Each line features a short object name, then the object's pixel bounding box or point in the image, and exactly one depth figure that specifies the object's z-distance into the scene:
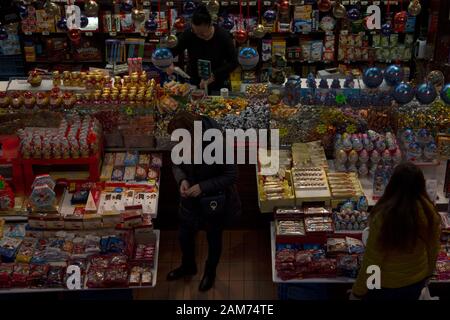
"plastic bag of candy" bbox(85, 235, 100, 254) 4.99
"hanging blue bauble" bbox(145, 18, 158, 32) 7.05
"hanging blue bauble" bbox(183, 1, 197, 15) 6.46
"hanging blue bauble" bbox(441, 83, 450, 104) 5.55
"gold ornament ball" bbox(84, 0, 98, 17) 6.04
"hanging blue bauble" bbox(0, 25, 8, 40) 7.10
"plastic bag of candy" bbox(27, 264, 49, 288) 4.71
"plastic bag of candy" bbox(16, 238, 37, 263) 4.89
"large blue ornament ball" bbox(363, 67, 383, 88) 5.66
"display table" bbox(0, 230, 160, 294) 4.68
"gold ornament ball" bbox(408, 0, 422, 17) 6.24
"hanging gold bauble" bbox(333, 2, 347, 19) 6.18
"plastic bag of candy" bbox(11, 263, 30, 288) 4.70
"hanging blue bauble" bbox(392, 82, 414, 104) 5.54
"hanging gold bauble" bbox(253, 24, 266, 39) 6.31
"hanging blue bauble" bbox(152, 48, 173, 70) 5.91
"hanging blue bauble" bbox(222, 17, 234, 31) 6.76
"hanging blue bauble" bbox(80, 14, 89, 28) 7.07
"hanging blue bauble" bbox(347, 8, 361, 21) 6.59
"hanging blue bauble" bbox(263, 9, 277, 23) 6.53
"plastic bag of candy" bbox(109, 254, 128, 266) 4.86
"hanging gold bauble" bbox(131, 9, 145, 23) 6.31
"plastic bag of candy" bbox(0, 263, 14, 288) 4.68
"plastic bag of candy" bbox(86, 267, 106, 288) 4.68
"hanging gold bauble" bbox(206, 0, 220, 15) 6.22
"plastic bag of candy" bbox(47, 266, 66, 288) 4.70
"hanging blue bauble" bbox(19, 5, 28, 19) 7.67
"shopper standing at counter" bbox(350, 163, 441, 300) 3.76
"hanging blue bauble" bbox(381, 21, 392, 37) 7.16
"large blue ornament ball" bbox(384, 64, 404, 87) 5.68
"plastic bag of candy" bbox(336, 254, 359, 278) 4.75
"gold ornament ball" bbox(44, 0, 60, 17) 6.04
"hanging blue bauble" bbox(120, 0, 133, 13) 6.86
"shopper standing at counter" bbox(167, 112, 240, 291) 4.93
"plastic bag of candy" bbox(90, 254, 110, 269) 4.84
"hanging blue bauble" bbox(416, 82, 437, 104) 5.53
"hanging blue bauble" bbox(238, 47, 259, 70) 5.81
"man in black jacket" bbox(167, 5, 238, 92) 6.80
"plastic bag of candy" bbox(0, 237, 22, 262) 4.89
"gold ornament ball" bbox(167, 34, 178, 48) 6.21
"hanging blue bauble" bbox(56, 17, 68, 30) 7.64
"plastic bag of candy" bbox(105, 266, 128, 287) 4.71
